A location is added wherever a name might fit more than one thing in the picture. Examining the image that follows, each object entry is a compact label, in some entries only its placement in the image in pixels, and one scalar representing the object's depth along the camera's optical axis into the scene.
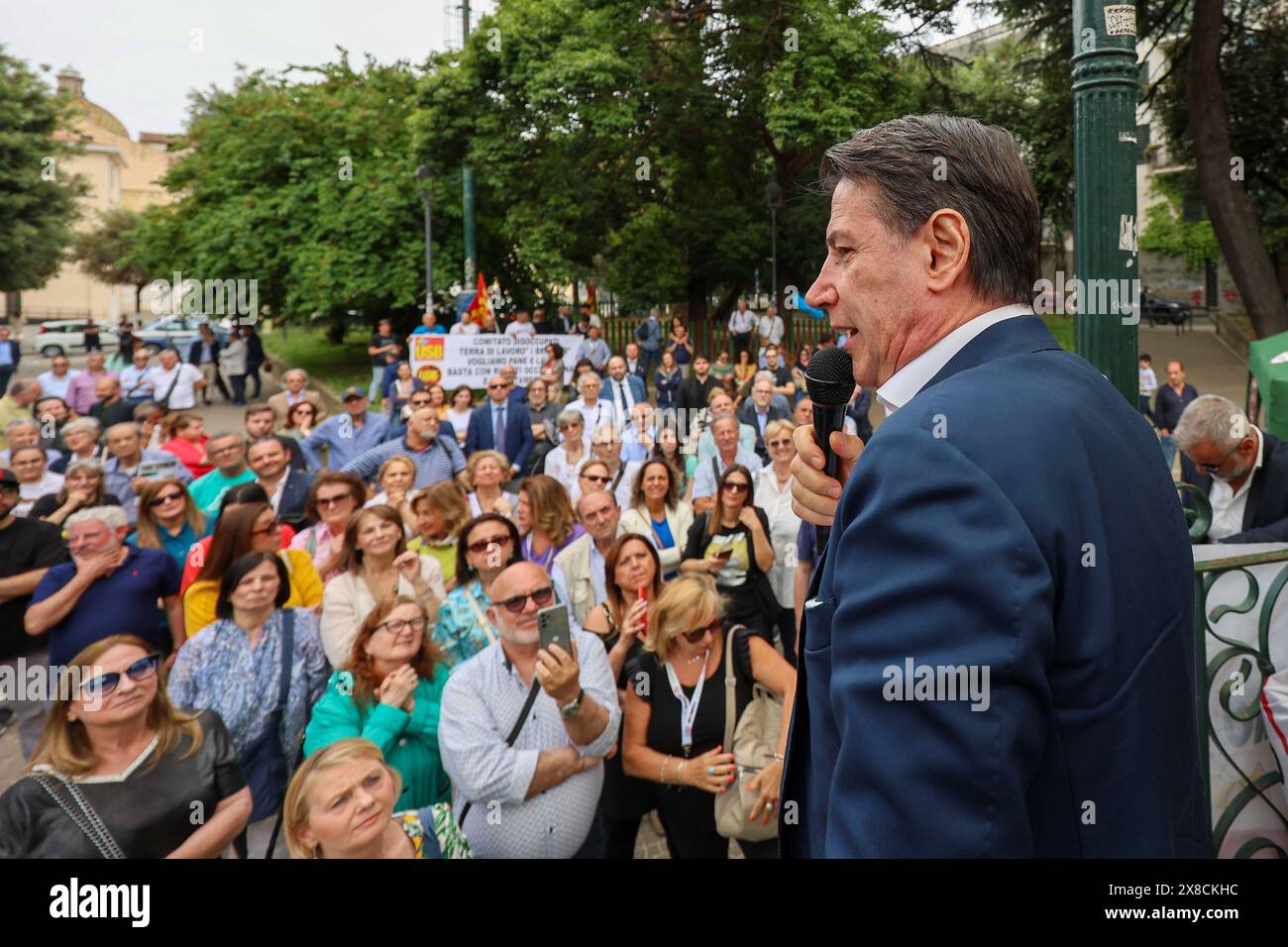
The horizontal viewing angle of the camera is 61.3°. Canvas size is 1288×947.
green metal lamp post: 2.90
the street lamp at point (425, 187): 21.12
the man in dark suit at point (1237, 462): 4.13
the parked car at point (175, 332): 34.75
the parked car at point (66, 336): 40.16
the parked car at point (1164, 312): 36.16
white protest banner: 14.72
